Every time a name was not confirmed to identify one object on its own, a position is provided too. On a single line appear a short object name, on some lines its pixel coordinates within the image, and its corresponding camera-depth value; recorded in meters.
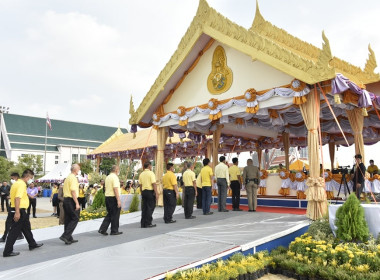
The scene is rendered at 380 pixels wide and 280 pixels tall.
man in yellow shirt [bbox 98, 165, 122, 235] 6.88
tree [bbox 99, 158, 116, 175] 46.12
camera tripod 8.71
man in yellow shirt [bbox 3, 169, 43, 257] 5.64
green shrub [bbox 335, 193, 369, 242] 5.54
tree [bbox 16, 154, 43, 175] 40.08
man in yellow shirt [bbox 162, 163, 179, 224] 8.11
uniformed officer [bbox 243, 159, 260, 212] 9.41
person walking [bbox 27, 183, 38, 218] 12.88
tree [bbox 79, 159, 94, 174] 37.99
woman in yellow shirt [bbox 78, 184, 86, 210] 12.86
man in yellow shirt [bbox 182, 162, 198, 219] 8.59
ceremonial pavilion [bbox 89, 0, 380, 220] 7.57
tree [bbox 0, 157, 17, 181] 34.35
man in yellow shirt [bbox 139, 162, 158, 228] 7.64
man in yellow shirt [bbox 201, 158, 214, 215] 9.03
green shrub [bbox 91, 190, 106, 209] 12.80
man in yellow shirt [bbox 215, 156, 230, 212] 9.19
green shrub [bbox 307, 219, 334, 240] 5.88
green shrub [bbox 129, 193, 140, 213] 11.51
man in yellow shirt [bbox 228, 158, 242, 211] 9.76
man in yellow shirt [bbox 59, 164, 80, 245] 6.34
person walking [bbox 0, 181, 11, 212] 17.42
